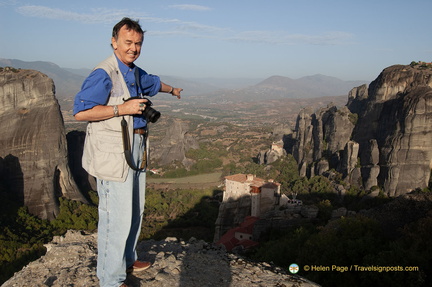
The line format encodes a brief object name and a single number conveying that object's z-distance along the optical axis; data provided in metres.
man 3.47
